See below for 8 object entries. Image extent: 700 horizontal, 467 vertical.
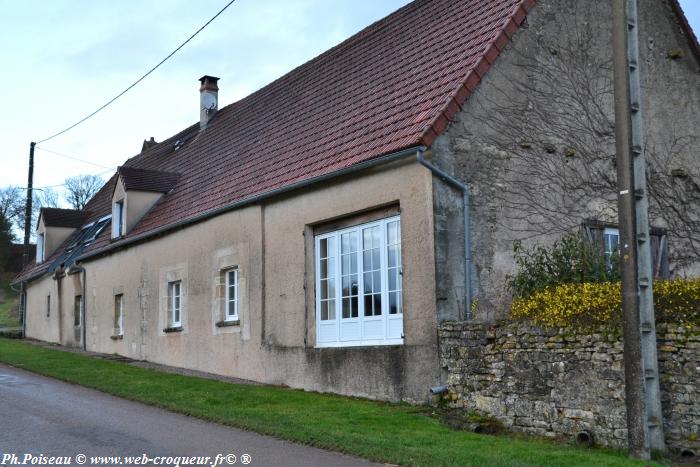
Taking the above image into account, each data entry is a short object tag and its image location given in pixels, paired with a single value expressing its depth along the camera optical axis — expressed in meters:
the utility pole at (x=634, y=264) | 8.70
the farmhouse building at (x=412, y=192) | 12.62
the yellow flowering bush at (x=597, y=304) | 9.26
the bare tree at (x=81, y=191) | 62.38
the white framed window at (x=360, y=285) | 13.08
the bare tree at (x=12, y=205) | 56.97
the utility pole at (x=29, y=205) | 35.38
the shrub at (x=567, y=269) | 11.69
